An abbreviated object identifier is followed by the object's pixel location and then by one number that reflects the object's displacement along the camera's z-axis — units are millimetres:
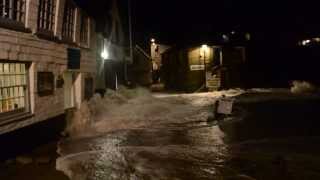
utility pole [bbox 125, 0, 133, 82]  35462
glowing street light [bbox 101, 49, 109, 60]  24191
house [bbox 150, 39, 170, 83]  60116
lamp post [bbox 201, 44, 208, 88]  42862
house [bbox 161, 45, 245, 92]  41500
